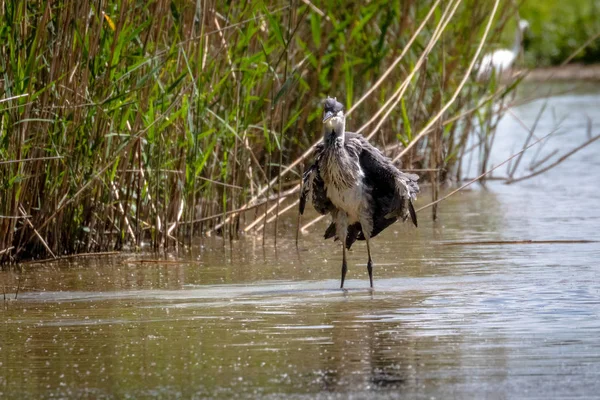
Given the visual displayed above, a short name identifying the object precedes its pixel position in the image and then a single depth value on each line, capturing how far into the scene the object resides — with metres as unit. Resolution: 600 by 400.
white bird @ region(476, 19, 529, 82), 21.64
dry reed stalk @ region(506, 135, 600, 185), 22.35
